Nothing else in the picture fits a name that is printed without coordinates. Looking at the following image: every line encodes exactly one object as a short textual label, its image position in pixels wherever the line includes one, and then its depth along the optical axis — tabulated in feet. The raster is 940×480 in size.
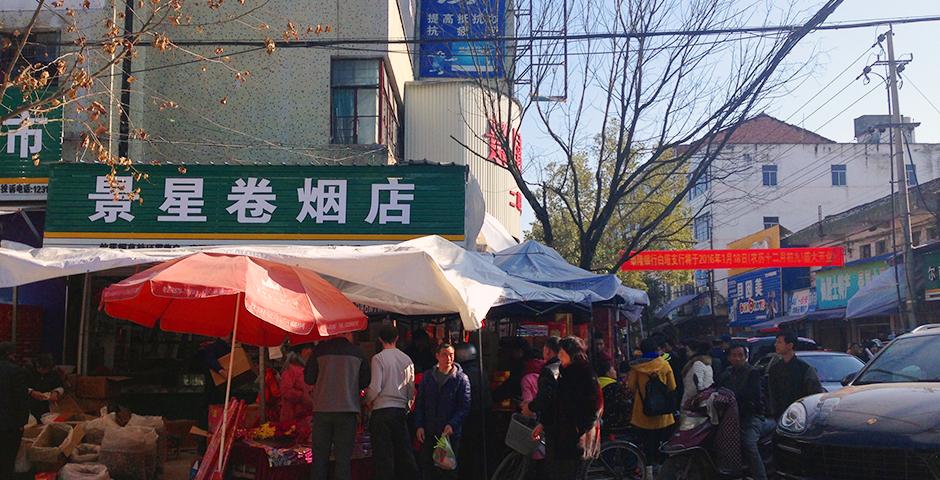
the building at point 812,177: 157.99
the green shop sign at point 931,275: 79.92
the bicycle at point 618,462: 30.25
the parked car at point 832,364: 40.34
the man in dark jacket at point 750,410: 28.29
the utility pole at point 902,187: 71.71
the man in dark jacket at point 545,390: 23.79
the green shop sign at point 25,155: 45.50
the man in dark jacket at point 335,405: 25.90
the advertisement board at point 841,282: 96.63
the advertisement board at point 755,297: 129.08
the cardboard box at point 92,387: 40.22
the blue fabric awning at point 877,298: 81.66
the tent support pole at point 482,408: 29.75
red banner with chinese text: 91.04
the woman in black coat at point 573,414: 23.24
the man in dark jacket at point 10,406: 25.98
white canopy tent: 27.55
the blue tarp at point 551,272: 39.47
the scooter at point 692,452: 27.91
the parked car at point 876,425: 19.28
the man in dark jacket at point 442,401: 27.32
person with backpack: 31.37
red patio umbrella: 23.65
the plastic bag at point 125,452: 30.07
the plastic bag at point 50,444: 29.53
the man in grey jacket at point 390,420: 26.66
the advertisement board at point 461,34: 56.65
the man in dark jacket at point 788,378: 29.63
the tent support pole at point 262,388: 30.83
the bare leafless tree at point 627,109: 52.08
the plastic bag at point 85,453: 29.58
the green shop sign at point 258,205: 43.29
